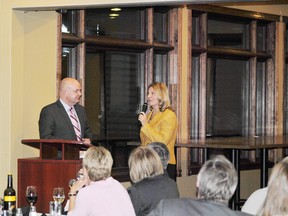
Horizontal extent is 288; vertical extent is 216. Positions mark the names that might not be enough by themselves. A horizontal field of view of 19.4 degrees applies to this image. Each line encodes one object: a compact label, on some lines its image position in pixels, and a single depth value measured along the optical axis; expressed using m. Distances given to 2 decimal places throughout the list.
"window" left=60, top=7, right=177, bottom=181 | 9.99
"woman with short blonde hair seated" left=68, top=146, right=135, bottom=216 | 5.09
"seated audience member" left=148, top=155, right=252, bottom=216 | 4.04
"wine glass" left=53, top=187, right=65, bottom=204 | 5.79
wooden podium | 7.17
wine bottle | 5.91
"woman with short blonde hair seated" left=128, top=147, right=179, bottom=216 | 5.37
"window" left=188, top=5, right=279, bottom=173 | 11.87
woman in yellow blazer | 8.52
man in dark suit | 7.97
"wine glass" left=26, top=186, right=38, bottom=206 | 5.89
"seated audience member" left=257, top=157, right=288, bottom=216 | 3.79
